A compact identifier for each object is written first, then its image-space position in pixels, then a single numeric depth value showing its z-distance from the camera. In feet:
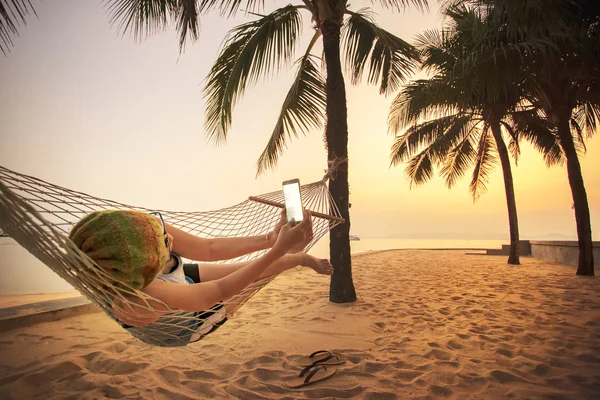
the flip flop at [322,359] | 4.91
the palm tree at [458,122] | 10.35
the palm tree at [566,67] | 8.39
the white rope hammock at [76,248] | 2.66
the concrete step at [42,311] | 6.12
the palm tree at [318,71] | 8.62
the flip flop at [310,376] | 4.35
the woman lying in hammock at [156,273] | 2.80
